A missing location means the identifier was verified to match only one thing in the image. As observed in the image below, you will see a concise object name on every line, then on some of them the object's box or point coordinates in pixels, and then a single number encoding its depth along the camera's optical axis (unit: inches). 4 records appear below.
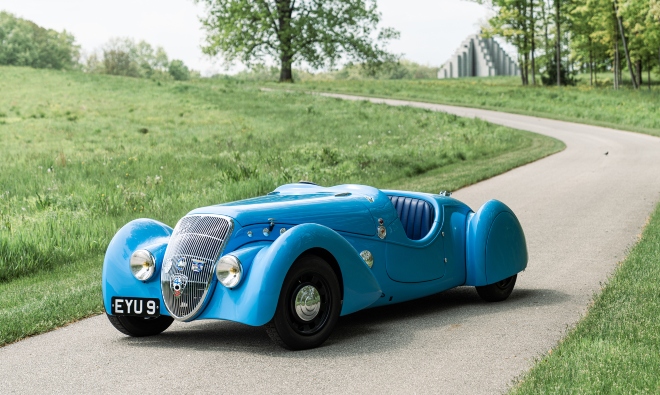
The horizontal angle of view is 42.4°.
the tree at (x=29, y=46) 4320.9
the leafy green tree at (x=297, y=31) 2170.3
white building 4286.4
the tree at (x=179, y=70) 4943.4
